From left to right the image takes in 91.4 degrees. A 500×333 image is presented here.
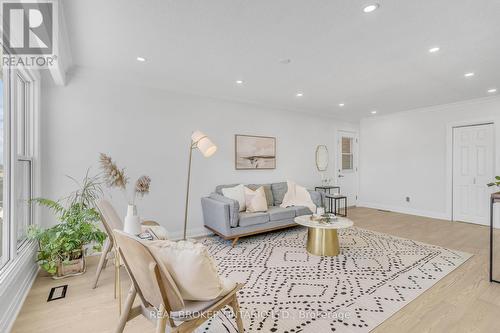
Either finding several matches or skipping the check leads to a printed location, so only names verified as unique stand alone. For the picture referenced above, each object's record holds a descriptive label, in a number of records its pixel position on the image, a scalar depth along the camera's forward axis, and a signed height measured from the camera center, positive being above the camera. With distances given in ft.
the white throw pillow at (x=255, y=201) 13.05 -1.95
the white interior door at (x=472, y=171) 15.07 -0.27
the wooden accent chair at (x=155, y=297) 4.00 -2.41
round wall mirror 19.33 +0.64
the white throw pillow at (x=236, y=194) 13.11 -1.60
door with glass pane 21.03 +0.08
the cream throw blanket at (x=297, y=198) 14.78 -2.02
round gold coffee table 10.37 -3.13
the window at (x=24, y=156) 8.43 +0.25
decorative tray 10.89 -2.42
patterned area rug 6.32 -3.94
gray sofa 11.59 -2.69
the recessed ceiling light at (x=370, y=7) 6.11 +4.03
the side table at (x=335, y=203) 18.02 -3.01
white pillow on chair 4.14 -1.76
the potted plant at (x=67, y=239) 8.38 -2.69
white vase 6.69 -1.61
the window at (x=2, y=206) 6.78 -1.26
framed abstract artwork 15.07 +0.84
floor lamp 9.66 +0.81
